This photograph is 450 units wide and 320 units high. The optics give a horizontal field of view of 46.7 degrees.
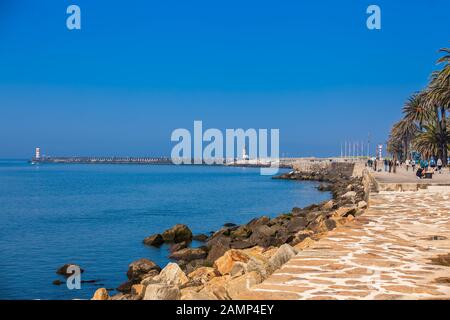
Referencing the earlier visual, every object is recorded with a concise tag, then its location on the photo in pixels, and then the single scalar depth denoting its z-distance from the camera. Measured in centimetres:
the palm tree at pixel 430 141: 4788
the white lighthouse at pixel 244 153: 18652
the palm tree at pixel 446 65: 3376
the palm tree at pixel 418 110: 5318
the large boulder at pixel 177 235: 2066
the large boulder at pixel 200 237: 2120
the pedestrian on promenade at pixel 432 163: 4526
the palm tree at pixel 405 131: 6372
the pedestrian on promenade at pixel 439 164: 3581
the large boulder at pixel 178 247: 1834
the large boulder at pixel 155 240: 2019
